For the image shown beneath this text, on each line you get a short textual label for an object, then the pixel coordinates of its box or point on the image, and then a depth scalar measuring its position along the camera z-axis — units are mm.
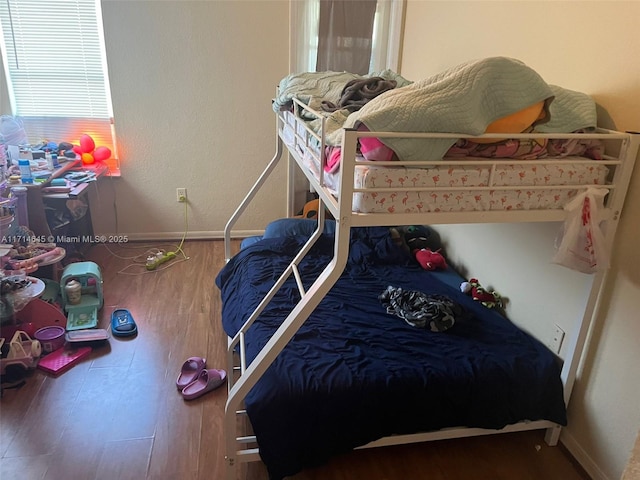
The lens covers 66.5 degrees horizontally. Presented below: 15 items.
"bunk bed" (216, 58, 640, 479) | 1450
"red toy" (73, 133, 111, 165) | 3506
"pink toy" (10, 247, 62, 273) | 2492
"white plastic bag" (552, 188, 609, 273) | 1527
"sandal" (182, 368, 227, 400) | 2090
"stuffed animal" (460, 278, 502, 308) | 2266
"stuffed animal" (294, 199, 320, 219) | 3574
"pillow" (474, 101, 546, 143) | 1469
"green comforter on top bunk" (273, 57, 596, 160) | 1362
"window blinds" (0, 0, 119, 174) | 3287
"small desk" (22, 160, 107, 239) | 2910
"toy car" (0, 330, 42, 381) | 2146
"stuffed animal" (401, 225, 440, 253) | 2867
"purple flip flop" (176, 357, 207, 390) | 2148
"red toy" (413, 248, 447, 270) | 2654
